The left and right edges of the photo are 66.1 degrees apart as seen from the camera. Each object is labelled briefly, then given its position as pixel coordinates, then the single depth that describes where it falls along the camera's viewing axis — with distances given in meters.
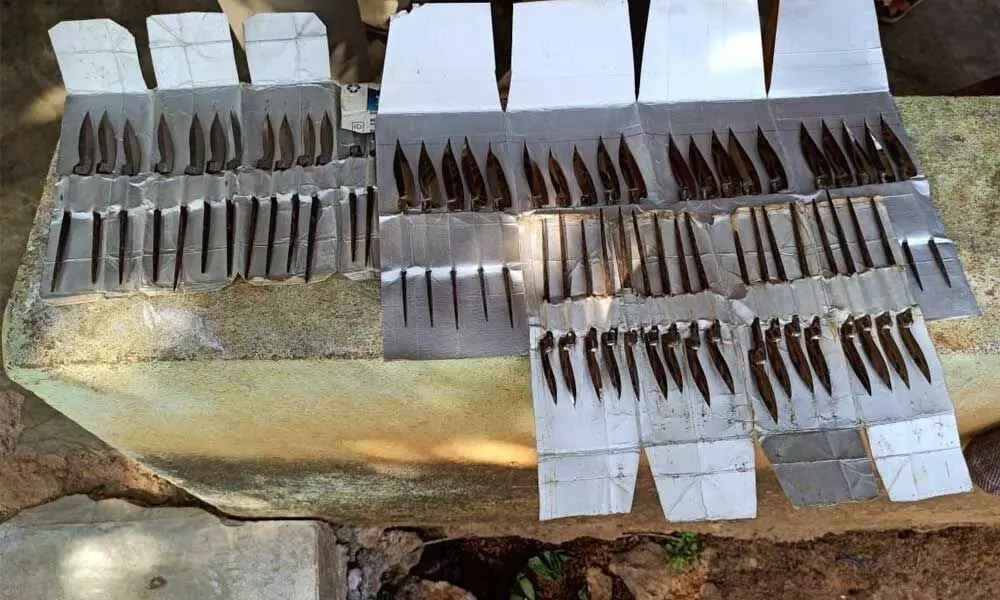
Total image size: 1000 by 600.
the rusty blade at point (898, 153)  1.76
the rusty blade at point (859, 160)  1.75
